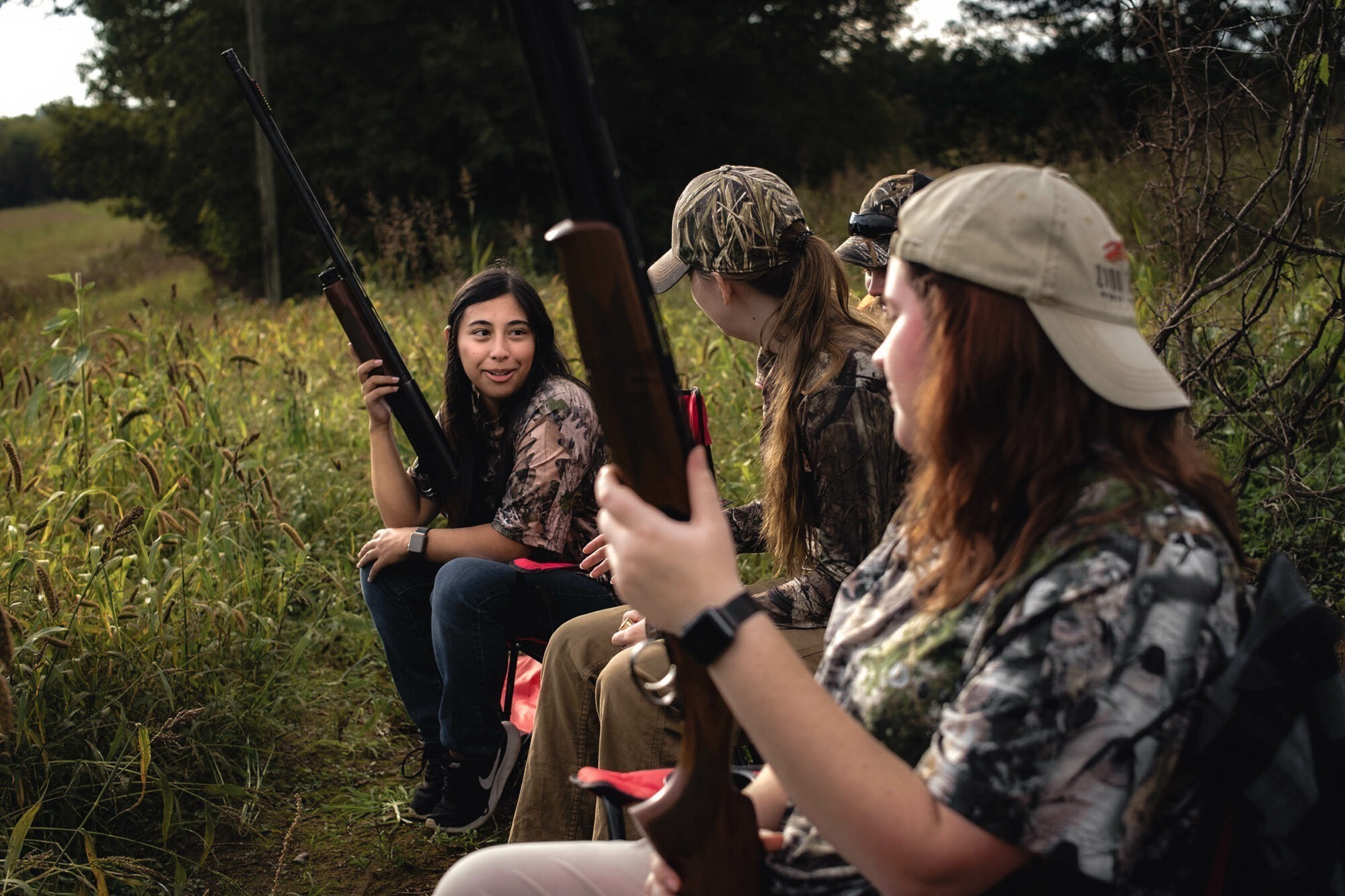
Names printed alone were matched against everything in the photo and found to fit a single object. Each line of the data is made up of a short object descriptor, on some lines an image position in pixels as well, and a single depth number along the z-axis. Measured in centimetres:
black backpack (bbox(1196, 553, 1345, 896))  118
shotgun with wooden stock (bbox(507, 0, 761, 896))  126
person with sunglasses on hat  331
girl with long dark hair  306
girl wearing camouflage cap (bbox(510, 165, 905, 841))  237
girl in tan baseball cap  117
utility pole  1417
